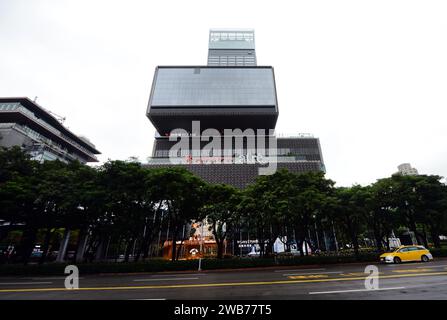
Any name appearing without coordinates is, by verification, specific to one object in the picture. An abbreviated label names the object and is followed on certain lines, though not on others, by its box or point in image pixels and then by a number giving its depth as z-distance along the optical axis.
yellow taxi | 18.31
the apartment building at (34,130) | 46.78
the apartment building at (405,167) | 126.32
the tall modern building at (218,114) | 71.38
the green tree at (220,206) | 22.58
